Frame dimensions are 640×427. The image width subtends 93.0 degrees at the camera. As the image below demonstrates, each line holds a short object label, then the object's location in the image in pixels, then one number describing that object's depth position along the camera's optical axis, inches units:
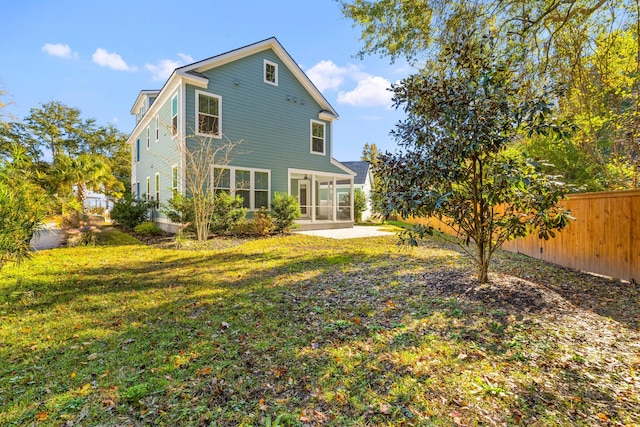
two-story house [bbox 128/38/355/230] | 462.3
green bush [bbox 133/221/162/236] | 491.5
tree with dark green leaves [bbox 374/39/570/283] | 156.5
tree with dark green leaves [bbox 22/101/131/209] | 1021.2
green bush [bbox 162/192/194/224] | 418.7
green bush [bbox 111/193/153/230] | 546.0
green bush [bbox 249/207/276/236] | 471.5
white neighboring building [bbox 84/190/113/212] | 1030.3
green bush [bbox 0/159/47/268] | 156.0
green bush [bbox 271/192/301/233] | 502.0
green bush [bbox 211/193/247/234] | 435.5
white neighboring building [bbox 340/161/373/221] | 1121.5
